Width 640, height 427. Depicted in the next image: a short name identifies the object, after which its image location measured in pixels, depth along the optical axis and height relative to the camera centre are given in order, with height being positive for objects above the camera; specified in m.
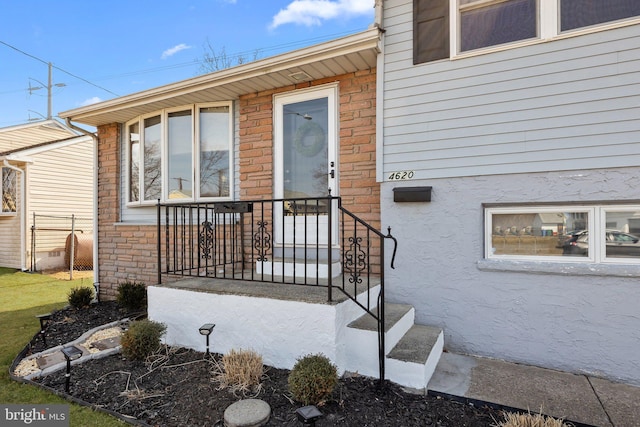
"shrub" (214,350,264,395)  2.71 -1.31
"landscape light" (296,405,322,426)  1.93 -1.17
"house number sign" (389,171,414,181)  3.67 +0.41
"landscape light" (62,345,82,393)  2.74 -1.16
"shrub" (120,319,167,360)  3.27 -1.25
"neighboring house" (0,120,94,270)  9.95 +0.71
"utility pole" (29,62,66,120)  20.48 +7.61
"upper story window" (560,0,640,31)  2.92 +1.78
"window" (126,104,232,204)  5.02 +0.91
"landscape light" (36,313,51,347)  3.84 -1.32
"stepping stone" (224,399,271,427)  2.23 -1.38
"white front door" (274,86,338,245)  4.20 +0.74
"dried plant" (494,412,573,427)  2.03 -1.29
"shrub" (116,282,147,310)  5.04 -1.25
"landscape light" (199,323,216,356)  3.11 -1.08
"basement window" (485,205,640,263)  2.96 -0.19
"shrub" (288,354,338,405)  2.40 -1.21
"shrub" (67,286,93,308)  5.39 -1.36
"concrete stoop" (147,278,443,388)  2.82 -1.06
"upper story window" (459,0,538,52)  3.27 +1.90
